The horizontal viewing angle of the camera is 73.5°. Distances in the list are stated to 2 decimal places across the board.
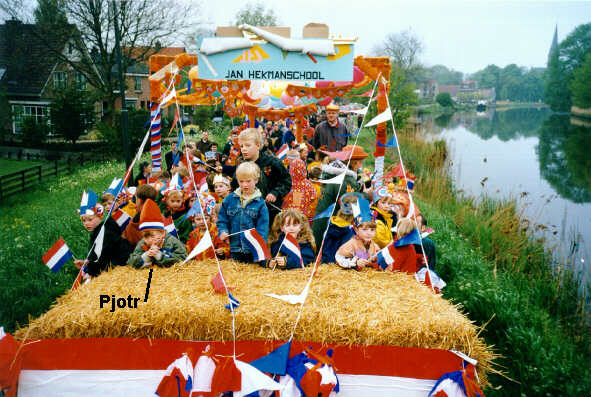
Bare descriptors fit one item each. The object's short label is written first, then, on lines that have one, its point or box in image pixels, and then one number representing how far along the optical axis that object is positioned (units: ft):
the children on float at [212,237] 13.78
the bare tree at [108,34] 65.91
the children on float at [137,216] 14.37
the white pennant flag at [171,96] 14.99
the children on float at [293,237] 12.24
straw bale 9.16
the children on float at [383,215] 14.89
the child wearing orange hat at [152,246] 11.89
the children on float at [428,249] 15.42
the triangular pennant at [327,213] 14.64
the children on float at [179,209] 16.11
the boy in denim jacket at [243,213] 13.30
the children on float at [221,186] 16.85
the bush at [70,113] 48.49
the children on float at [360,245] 12.33
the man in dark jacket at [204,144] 35.06
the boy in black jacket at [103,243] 12.80
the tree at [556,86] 152.15
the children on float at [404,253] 12.56
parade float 9.01
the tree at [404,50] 154.51
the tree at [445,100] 273.33
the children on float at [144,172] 25.24
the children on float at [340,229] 14.16
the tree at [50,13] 59.93
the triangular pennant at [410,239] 12.33
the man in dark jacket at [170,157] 30.56
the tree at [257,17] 132.36
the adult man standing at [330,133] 30.09
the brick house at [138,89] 133.28
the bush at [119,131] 62.44
